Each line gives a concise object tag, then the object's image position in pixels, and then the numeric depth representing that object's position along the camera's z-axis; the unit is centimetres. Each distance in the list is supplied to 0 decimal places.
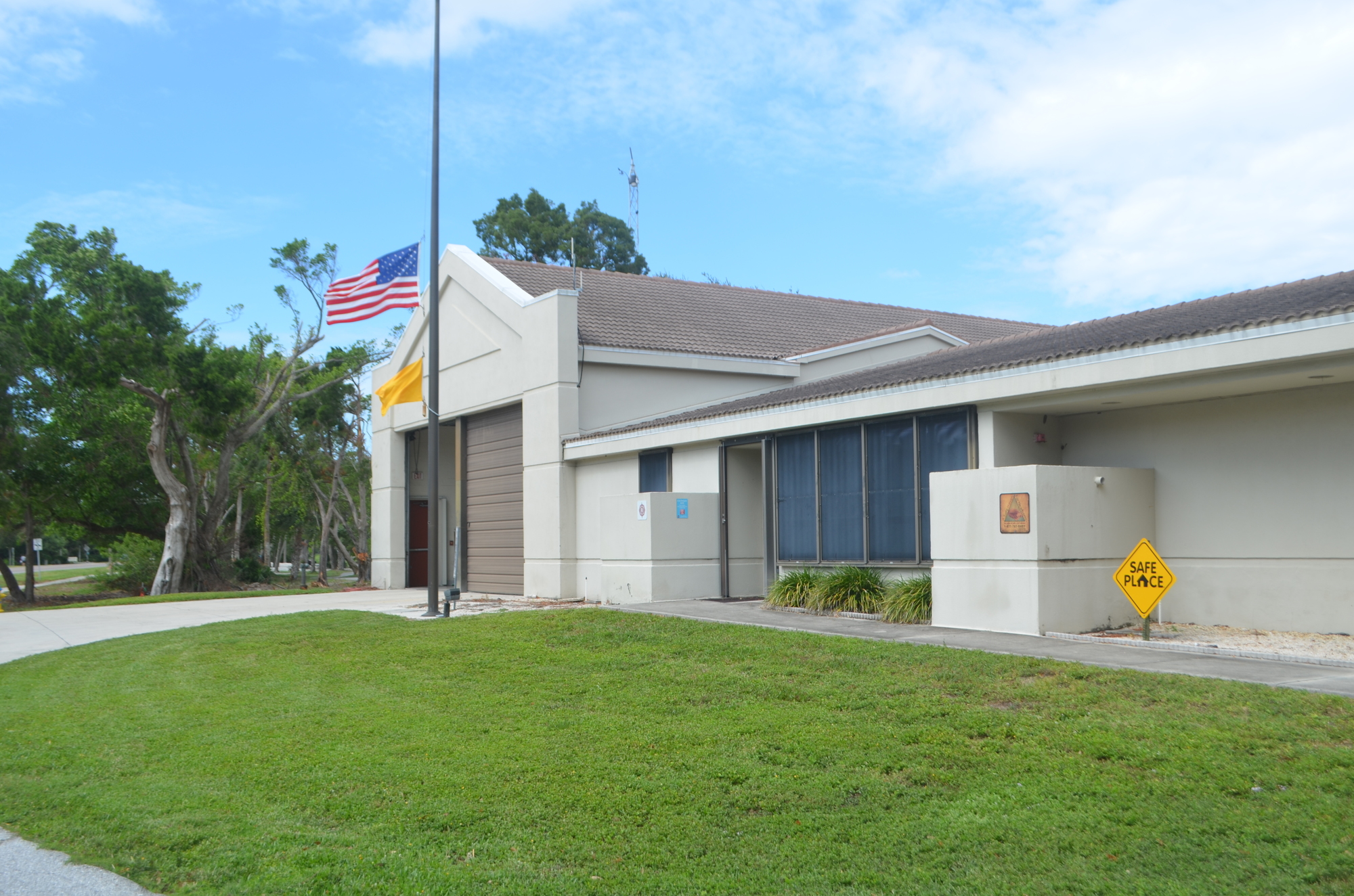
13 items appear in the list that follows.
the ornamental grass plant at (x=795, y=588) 1553
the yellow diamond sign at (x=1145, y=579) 1063
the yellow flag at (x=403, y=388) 2186
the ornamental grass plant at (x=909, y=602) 1355
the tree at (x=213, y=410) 3294
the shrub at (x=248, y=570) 4394
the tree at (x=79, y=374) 3141
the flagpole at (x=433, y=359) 1744
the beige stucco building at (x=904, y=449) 1190
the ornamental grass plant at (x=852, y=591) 1470
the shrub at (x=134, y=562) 4184
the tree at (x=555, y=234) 5772
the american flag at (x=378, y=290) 2161
